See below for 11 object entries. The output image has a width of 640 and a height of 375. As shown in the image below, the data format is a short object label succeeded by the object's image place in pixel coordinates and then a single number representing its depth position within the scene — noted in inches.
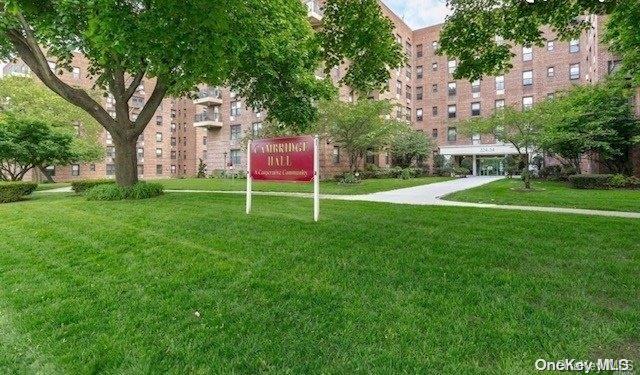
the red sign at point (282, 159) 327.6
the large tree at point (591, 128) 722.2
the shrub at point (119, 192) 521.0
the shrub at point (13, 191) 625.6
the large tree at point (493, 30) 317.1
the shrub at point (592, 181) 742.5
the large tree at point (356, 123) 972.6
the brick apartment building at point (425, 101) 1517.0
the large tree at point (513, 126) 708.0
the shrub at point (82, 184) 815.1
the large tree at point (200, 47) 237.6
